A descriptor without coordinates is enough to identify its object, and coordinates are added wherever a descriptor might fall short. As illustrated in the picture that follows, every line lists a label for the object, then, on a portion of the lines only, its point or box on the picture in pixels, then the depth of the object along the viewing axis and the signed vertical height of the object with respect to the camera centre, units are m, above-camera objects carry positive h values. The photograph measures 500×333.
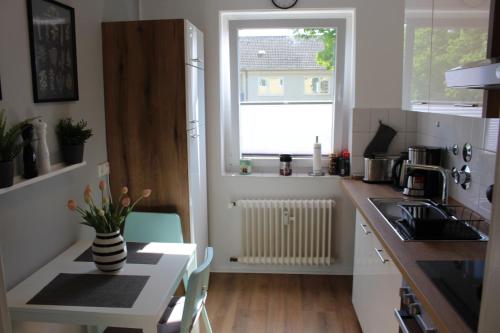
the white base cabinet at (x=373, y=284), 1.94 -0.94
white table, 1.66 -0.79
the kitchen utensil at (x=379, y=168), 3.04 -0.44
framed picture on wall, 1.93 +0.27
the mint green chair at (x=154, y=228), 2.64 -0.75
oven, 1.48 -0.77
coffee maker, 2.64 -0.44
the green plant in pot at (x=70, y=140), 2.12 -0.17
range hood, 1.16 +0.10
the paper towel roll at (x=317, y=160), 3.41 -0.43
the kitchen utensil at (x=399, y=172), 2.88 -0.45
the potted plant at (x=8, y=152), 1.57 -0.17
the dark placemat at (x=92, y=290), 1.73 -0.78
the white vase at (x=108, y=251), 1.93 -0.66
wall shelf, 1.64 -0.30
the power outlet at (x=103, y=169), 2.63 -0.39
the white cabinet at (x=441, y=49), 1.60 +0.26
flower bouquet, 1.93 -0.60
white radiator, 3.42 -1.01
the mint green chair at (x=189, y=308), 1.83 -0.95
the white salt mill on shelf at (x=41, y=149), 1.85 -0.18
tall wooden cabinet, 2.66 -0.02
